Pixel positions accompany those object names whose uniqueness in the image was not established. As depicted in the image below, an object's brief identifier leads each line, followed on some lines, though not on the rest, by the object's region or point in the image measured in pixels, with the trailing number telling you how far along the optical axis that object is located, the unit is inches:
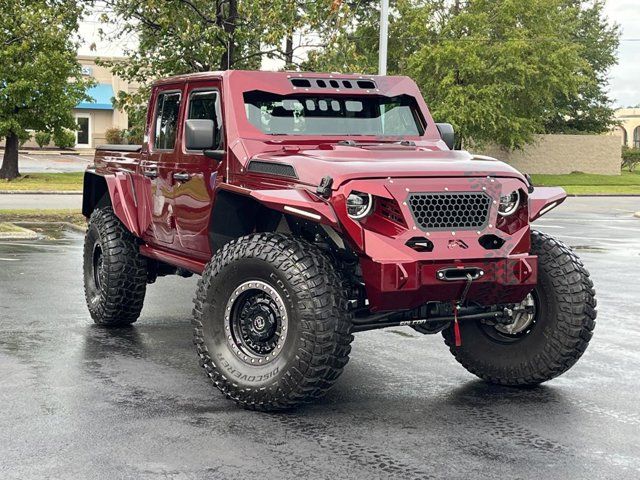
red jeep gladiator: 237.1
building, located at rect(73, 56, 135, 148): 2780.5
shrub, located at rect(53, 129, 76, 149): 1496.1
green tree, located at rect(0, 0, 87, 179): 1374.3
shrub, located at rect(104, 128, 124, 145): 2335.1
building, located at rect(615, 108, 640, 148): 4394.7
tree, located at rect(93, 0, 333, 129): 736.3
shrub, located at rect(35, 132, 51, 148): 1507.1
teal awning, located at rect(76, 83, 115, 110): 2773.1
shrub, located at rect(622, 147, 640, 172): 2684.5
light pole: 861.2
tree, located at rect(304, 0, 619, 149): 1807.3
